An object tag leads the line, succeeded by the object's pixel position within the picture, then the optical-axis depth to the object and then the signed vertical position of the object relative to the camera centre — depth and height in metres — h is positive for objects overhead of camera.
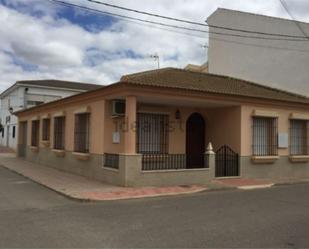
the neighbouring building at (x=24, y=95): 26.84 +3.75
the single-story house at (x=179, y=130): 9.27 +0.17
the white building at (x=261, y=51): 14.28 +4.74
